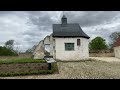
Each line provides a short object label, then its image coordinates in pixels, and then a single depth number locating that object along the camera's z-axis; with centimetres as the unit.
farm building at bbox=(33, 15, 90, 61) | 971
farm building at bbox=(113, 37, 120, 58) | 1292
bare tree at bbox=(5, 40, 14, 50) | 1705
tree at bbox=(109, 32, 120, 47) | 2008
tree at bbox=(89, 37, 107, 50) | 1615
